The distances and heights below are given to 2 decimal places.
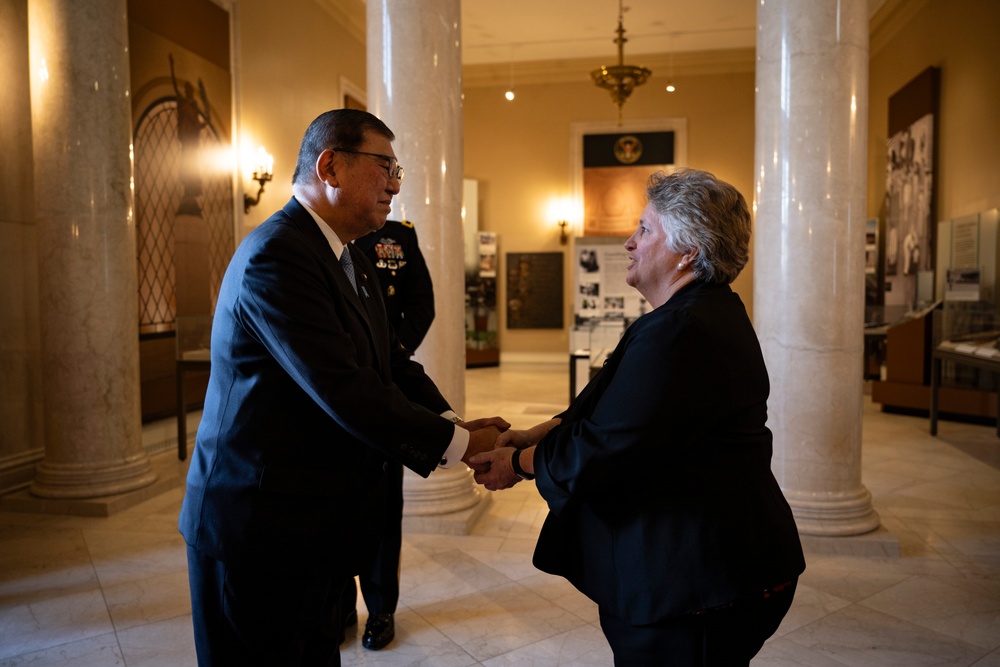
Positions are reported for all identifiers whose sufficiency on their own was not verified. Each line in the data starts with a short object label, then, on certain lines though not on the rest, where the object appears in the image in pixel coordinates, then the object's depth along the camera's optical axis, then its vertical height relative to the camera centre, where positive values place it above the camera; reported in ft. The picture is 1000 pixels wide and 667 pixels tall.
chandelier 37.11 +9.85
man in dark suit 5.77 -1.14
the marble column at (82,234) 17.03 +1.16
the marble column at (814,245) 13.83 +0.65
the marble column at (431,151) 15.12 +2.61
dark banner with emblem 48.30 +8.26
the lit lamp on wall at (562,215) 49.11 +4.31
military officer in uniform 12.67 +0.10
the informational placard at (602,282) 42.57 +0.05
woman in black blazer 5.39 -1.33
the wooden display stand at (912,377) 27.71 -3.60
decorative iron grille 22.49 +2.38
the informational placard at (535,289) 49.65 -0.39
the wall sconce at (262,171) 28.14 +4.14
